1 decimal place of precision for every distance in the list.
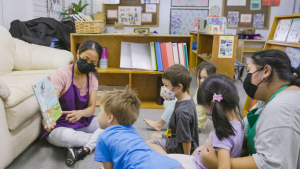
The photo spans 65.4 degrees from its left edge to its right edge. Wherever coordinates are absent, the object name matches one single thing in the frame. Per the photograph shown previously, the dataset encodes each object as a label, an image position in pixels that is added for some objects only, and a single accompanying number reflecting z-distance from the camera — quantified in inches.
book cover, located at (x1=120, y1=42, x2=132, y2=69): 115.8
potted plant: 166.0
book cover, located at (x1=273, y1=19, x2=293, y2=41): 85.7
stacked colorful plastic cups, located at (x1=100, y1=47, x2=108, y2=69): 116.7
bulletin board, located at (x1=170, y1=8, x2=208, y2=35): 235.5
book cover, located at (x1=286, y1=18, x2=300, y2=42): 79.7
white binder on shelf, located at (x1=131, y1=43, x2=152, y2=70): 113.3
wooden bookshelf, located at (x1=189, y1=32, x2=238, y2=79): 112.0
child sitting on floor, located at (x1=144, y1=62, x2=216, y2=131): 83.5
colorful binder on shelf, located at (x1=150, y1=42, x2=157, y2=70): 113.1
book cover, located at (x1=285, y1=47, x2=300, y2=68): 76.6
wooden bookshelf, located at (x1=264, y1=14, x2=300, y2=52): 80.0
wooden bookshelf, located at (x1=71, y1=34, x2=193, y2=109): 114.7
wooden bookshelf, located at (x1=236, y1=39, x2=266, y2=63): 213.3
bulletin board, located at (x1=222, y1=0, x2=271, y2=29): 231.1
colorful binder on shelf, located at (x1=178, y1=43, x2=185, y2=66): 111.2
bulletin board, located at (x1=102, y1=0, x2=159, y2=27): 231.9
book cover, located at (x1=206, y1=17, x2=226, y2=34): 123.1
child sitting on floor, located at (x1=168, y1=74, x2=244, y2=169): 39.9
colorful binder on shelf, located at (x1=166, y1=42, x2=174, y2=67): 110.9
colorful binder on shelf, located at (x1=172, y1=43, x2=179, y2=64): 110.9
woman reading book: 68.9
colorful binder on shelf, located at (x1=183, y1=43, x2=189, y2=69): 111.4
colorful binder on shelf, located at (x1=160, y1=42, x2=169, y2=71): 111.0
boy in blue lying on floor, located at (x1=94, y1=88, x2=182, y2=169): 39.7
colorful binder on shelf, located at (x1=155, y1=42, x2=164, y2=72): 111.2
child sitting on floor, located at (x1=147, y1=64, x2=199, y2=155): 57.6
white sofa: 58.1
